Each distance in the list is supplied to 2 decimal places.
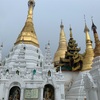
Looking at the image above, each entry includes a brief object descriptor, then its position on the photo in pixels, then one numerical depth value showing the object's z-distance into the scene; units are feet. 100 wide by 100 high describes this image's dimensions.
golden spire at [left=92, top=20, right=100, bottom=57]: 41.63
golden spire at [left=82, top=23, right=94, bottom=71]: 72.75
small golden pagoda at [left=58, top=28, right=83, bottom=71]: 81.51
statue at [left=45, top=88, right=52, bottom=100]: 63.03
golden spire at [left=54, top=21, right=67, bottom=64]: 97.26
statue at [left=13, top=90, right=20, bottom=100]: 62.44
